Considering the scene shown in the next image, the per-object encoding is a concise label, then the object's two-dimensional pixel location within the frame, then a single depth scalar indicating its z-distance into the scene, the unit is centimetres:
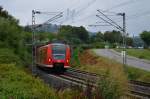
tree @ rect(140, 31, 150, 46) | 13116
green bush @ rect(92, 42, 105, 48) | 14023
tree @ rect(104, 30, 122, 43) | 14288
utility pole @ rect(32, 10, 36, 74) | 5702
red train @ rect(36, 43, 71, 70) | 4925
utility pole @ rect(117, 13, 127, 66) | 4747
